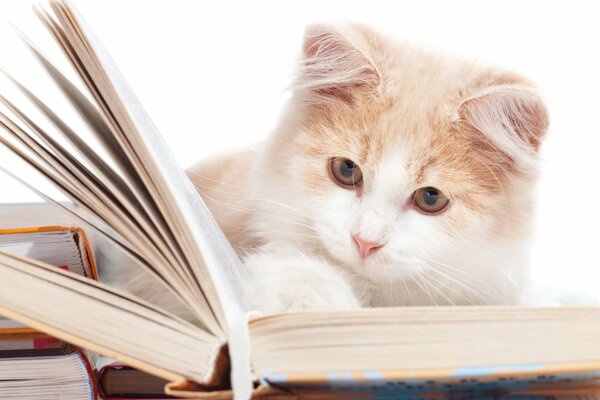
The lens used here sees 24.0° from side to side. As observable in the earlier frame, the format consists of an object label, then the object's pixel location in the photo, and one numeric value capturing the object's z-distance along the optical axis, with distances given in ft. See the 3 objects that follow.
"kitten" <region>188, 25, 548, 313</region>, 1.67
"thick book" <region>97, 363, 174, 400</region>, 1.59
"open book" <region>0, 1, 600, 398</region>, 1.40
